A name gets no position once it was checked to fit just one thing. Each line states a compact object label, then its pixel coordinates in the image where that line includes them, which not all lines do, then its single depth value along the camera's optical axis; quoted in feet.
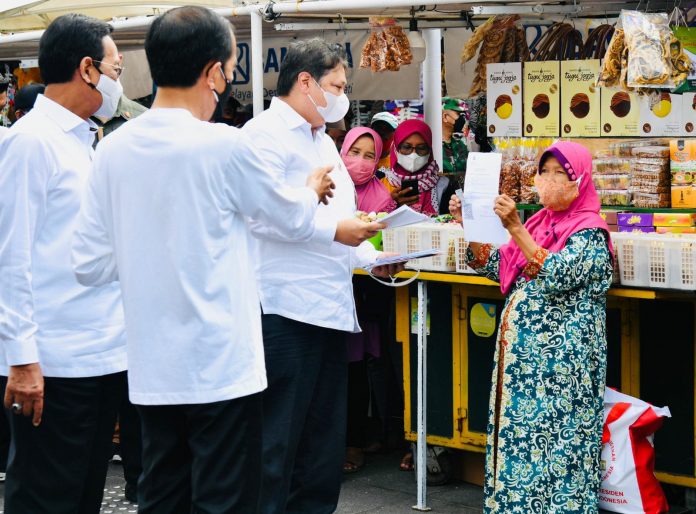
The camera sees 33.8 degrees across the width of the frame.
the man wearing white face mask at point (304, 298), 13.82
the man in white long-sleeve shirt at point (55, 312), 11.09
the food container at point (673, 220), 16.70
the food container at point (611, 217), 17.60
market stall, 16.06
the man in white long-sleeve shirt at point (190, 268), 9.81
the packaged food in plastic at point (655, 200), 17.75
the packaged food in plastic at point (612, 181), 18.20
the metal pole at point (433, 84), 24.45
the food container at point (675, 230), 16.61
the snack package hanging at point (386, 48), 21.62
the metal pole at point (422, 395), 17.69
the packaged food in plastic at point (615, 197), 18.16
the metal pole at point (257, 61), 19.67
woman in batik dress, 14.79
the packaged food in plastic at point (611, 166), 18.21
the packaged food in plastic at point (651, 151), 17.71
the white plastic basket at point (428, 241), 17.54
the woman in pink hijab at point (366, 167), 20.30
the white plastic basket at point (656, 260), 15.02
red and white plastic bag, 15.57
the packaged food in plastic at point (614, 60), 16.63
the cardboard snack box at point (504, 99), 19.65
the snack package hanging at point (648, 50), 16.17
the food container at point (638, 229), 17.10
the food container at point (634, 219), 17.07
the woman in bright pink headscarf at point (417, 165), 21.53
